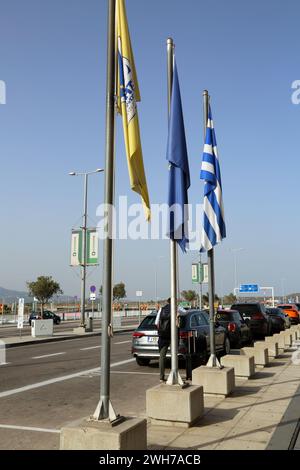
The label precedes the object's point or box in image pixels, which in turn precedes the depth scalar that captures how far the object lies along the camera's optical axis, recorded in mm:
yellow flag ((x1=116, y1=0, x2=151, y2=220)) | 6004
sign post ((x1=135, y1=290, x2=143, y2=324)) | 40138
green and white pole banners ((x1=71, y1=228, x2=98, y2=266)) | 30605
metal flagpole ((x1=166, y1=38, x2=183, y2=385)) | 6953
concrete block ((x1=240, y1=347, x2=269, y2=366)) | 13102
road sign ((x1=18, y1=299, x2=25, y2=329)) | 24844
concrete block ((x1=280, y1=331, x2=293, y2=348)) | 18406
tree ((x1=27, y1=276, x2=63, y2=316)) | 59875
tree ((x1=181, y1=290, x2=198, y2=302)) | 96688
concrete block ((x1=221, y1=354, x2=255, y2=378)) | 10984
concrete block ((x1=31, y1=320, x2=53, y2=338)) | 25078
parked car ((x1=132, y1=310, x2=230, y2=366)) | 12877
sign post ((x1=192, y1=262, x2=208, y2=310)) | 46841
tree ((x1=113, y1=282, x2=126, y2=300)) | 88562
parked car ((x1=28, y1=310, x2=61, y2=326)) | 45153
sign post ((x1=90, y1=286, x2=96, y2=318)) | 32906
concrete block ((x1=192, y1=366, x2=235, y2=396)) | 8781
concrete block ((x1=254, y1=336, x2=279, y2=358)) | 15451
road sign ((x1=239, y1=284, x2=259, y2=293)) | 70625
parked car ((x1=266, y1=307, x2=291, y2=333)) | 26156
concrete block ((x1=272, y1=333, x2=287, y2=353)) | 16370
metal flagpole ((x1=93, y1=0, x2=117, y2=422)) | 5049
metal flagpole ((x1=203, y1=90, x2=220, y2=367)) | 9633
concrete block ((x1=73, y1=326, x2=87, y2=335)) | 28906
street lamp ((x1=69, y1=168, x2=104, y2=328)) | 29895
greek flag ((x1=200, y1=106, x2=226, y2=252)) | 9891
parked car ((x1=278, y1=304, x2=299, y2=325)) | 37906
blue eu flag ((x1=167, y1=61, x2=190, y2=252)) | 7602
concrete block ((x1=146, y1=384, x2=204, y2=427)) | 6551
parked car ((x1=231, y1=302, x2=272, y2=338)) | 22391
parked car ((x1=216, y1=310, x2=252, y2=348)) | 17031
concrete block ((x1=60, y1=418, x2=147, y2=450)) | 4488
